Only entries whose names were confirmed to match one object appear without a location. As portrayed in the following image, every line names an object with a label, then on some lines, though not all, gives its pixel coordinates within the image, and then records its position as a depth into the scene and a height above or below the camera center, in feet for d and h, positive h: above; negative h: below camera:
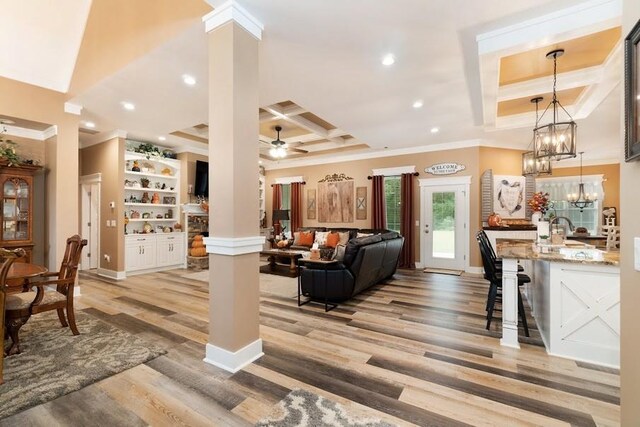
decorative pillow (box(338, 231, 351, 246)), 23.24 -1.98
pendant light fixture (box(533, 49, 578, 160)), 10.07 +2.62
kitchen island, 7.88 -2.70
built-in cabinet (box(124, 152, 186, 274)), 20.01 -0.17
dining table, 8.29 -3.15
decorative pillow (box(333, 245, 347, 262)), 13.54 -1.96
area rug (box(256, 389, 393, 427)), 5.74 -4.25
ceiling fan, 19.07 +4.38
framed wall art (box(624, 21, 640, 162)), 3.54 +1.52
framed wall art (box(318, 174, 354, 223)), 25.68 +1.24
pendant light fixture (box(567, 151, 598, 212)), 23.82 +1.13
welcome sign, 20.92 +3.27
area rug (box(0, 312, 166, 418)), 6.77 -4.26
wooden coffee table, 19.16 -3.90
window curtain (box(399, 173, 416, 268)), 22.08 -0.79
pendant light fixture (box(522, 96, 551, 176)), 13.08 +2.26
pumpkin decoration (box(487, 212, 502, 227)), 18.99 -0.56
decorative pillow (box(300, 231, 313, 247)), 24.73 -2.33
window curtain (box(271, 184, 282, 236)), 29.53 +1.68
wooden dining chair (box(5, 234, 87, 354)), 8.54 -2.81
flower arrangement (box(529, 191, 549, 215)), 14.03 +0.43
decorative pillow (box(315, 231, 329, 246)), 23.49 -2.16
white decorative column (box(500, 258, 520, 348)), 9.05 -2.95
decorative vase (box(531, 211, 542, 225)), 14.39 -0.18
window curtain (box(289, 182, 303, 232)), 28.17 +0.52
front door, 20.86 -1.13
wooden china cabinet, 14.20 +0.30
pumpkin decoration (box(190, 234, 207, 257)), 22.20 -2.77
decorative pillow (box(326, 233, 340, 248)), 22.99 -2.20
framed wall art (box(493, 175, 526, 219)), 20.44 +0.92
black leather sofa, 12.90 -2.88
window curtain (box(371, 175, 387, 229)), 23.73 +0.51
